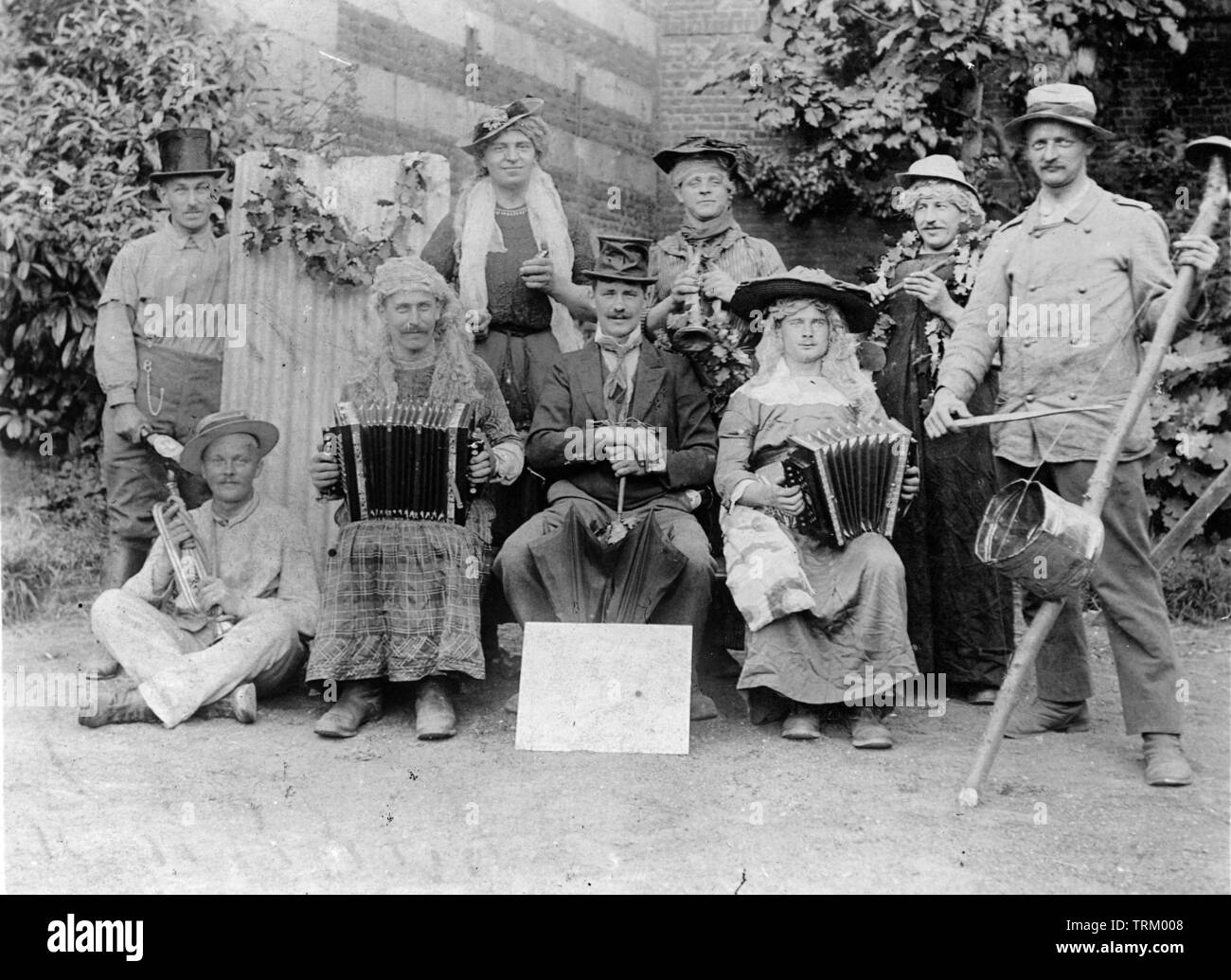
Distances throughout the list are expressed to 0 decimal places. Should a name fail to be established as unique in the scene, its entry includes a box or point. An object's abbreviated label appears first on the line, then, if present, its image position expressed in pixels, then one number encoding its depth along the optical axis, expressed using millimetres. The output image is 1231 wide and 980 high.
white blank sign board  5027
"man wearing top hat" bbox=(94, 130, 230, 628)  6387
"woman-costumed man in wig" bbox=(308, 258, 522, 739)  5340
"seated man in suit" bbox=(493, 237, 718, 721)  5469
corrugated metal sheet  6445
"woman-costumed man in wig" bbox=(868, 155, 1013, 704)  5762
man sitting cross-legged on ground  5352
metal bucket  4426
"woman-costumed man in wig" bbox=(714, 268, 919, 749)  5148
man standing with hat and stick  4758
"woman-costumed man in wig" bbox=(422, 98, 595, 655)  6090
